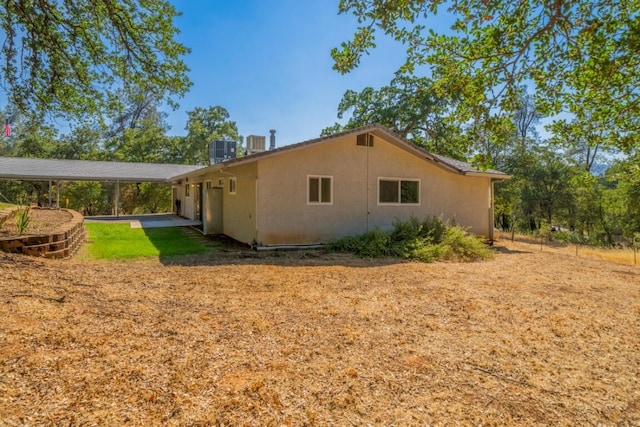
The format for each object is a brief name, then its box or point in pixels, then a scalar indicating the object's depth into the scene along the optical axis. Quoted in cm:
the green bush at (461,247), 959
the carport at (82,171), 1766
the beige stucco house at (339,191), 1005
